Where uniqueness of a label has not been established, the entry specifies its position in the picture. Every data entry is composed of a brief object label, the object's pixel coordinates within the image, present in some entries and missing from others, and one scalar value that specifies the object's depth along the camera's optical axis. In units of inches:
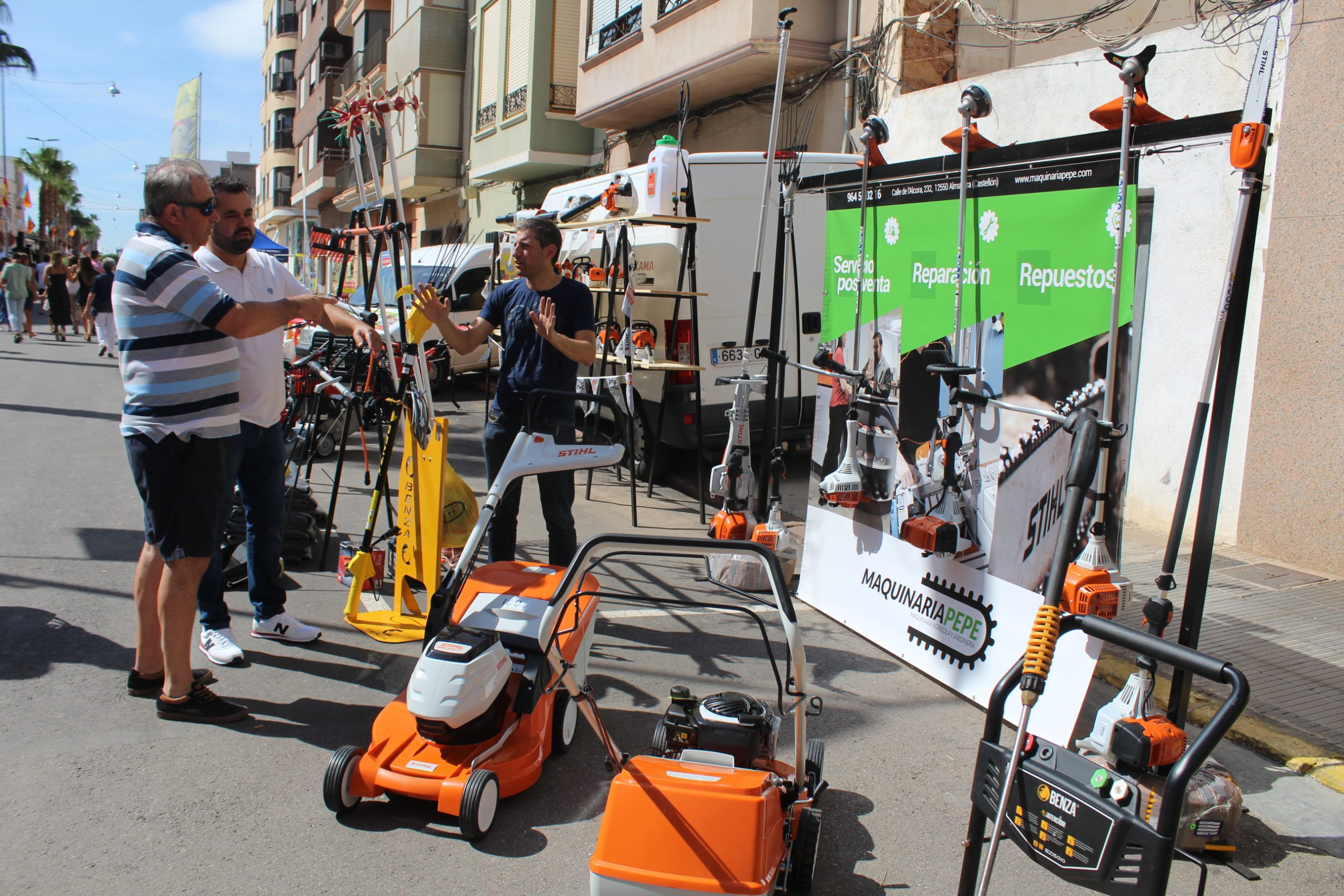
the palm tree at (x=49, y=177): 2682.1
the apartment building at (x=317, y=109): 1440.7
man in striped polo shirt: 138.6
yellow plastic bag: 183.2
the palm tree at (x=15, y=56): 1291.8
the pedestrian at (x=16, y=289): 780.0
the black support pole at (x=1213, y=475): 132.5
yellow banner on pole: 1348.4
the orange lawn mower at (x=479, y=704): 117.0
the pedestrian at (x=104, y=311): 488.1
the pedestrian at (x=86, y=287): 791.7
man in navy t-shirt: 179.5
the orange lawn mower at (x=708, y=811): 93.4
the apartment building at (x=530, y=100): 745.6
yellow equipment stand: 175.9
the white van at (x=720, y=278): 331.9
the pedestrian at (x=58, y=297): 830.5
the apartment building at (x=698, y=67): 440.5
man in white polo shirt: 165.5
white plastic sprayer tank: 307.1
